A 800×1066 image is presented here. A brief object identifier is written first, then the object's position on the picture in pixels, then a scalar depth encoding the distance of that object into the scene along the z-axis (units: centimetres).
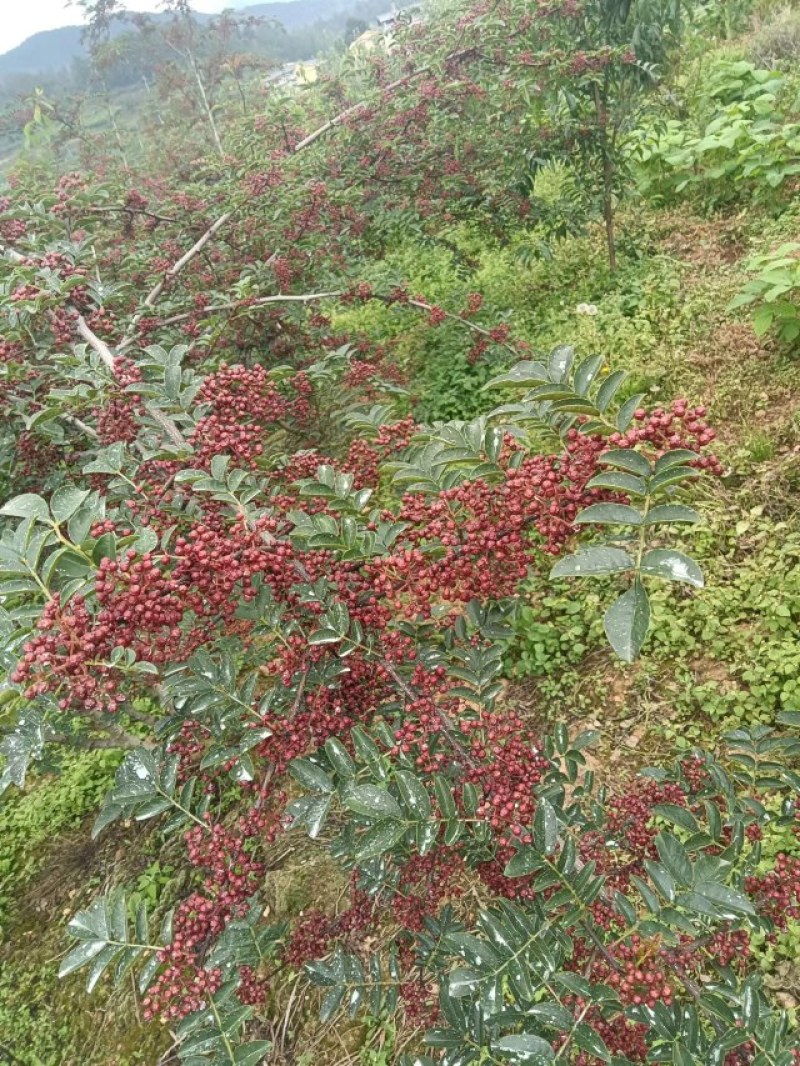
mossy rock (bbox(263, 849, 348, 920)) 246
